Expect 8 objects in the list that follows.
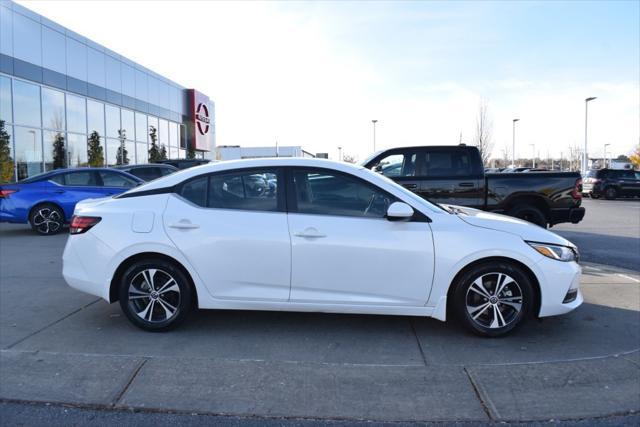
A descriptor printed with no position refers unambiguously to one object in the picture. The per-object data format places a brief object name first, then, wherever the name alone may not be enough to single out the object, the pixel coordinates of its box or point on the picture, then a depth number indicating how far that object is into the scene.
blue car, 11.09
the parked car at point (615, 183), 27.02
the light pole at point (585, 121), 42.75
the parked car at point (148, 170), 16.00
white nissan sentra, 4.51
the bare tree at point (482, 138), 39.88
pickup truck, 9.06
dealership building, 19.02
